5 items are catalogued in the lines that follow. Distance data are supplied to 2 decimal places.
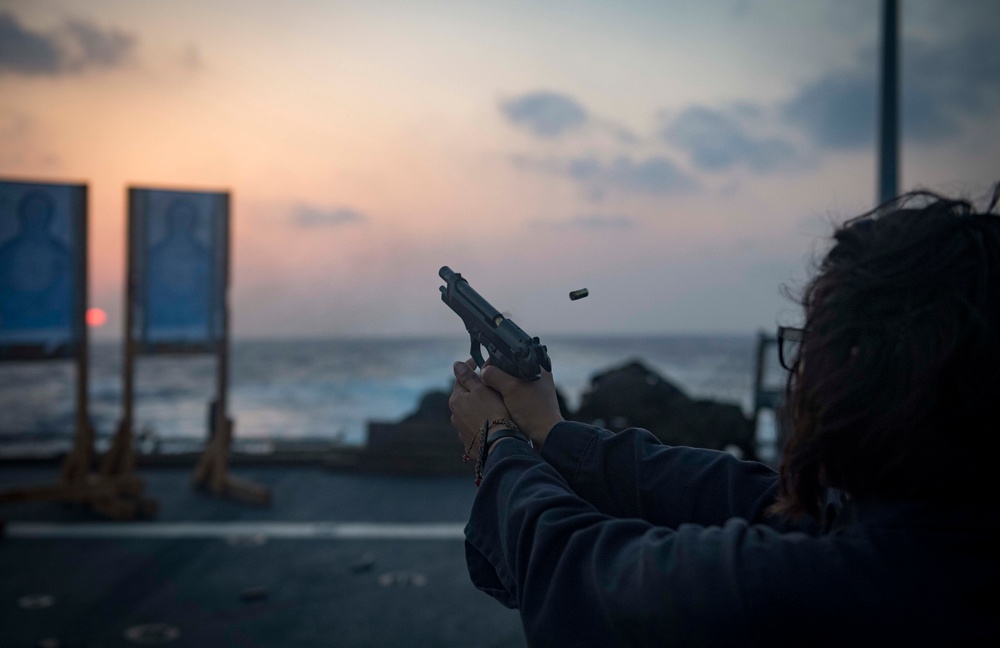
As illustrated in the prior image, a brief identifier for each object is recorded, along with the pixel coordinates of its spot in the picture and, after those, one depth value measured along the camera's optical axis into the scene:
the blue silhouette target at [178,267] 6.43
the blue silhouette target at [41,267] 5.78
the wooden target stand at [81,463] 5.66
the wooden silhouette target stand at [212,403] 6.01
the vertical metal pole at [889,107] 5.35
